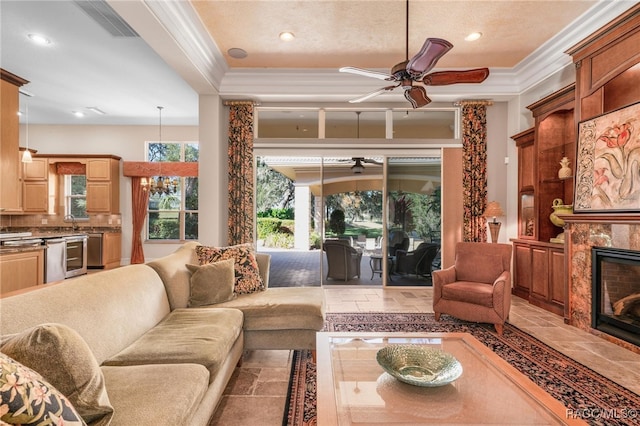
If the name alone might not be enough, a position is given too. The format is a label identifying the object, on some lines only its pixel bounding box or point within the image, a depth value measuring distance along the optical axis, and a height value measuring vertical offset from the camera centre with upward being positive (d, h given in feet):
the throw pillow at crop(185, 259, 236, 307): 9.28 -2.09
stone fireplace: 10.02 -1.78
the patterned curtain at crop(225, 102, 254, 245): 17.46 +2.40
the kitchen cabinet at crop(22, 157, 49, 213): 23.90 +1.84
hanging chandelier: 23.70 +2.12
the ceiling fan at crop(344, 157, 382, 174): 18.58 +2.88
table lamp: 16.11 -0.04
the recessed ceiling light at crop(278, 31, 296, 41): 12.92 +7.21
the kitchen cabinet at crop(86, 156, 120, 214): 24.04 +2.00
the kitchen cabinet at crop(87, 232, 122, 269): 23.47 -2.81
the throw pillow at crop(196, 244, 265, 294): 10.35 -1.66
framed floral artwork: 9.77 +1.67
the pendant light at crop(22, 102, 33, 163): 17.94 +6.10
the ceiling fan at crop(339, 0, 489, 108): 8.54 +4.03
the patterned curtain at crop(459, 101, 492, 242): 17.49 +2.24
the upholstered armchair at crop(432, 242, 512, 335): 11.23 -2.74
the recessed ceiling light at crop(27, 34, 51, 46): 13.12 +7.15
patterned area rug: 6.77 -4.17
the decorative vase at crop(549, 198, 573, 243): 13.60 +0.06
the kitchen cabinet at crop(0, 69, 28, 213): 12.57 +2.78
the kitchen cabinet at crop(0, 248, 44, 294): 13.44 -2.62
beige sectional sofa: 4.48 -2.53
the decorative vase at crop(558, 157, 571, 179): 13.73 +1.87
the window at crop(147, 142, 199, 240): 26.08 +0.66
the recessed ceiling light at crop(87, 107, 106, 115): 21.93 +7.05
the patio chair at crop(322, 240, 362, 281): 18.65 -2.76
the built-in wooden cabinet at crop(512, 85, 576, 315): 13.78 +1.13
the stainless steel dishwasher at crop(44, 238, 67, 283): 17.90 -2.78
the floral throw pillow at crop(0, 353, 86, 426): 2.65 -1.64
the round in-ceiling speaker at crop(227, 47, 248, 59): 14.27 +7.23
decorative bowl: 5.32 -2.73
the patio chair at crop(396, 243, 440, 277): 18.38 -2.69
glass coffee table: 4.57 -2.92
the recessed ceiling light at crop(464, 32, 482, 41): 13.04 +7.26
